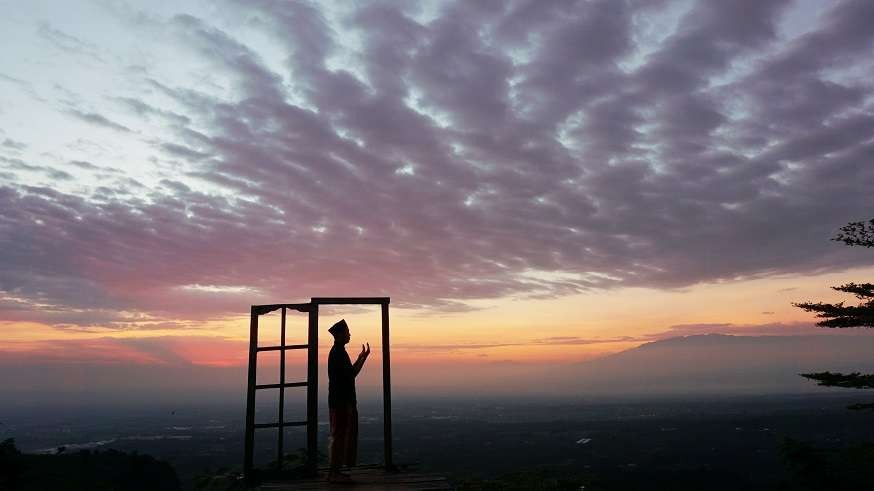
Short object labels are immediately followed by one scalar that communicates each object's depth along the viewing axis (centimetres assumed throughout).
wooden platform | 828
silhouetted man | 998
